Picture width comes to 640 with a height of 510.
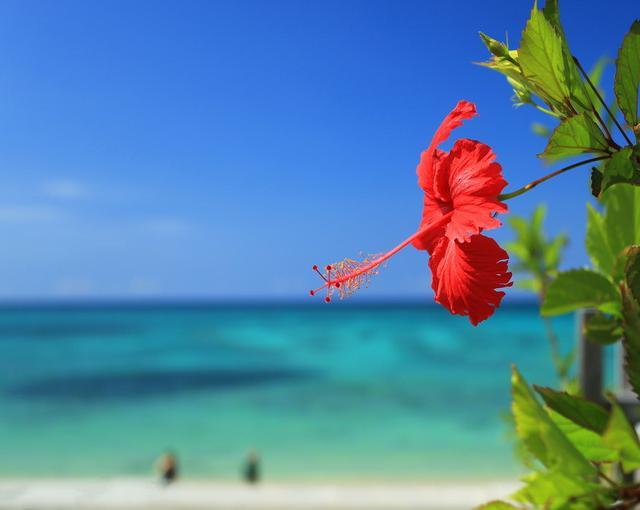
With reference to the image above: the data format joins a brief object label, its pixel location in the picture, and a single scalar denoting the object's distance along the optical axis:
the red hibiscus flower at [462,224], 0.37
